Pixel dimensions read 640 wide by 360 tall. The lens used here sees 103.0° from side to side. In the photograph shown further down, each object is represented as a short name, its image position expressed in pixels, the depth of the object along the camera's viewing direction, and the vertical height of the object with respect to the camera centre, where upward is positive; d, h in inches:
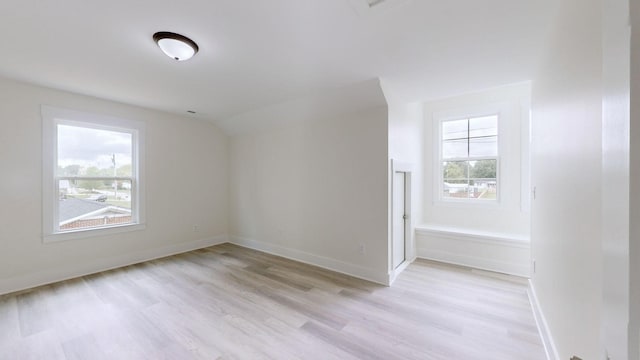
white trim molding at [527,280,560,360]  72.5 -49.0
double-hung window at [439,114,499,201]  160.1 +12.9
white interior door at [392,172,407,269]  135.3 -23.1
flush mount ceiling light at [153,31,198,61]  79.7 +43.3
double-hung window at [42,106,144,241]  129.0 +2.5
